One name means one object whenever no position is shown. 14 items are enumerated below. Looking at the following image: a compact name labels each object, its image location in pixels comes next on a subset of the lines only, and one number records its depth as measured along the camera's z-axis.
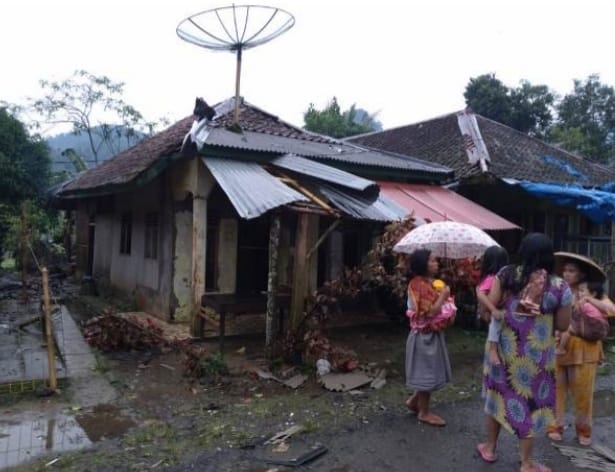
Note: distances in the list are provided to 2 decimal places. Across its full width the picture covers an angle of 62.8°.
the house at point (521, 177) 9.77
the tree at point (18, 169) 16.20
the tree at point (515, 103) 25.28
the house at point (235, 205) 6.74
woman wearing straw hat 4.29
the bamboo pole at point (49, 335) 5.37
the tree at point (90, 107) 25.25
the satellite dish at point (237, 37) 7.74
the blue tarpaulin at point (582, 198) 8.99
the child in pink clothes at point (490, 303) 3.63
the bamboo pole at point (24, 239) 10.02
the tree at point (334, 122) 27.16
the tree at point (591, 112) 26.45
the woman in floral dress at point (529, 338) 3.44
